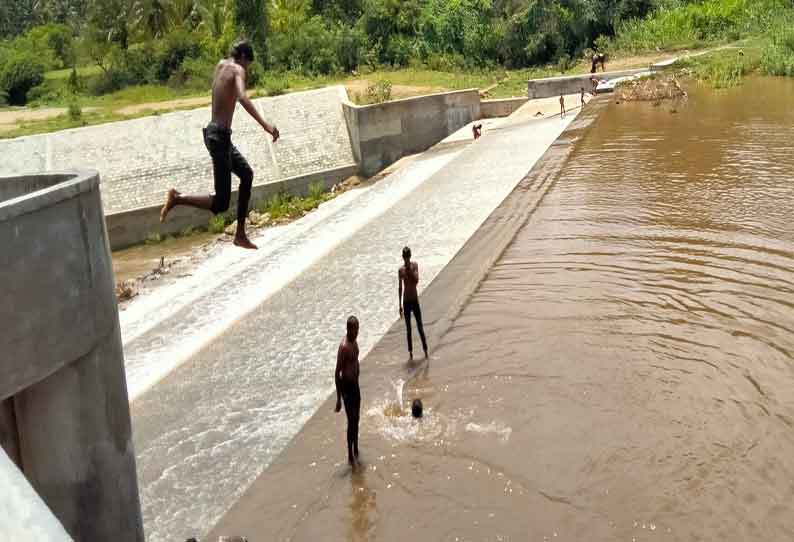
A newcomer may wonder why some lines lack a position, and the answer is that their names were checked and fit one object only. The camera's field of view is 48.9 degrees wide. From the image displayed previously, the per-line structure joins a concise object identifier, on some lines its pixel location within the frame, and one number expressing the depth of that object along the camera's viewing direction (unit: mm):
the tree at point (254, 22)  36562
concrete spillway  8375
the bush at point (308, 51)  38281
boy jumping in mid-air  4680
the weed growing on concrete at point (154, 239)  22781
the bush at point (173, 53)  38500
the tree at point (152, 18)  39469
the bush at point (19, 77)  38406
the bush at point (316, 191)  24781
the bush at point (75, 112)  28719
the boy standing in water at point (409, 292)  9398
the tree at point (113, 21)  39750
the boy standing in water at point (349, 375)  7359
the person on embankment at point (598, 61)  33100
